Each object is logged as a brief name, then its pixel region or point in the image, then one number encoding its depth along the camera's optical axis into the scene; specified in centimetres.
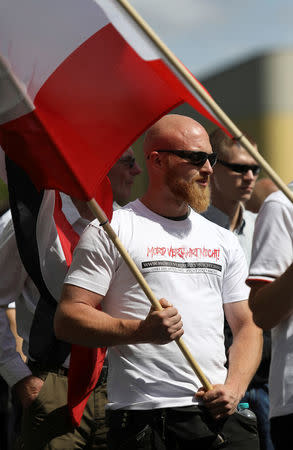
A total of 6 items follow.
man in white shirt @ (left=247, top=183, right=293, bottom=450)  757
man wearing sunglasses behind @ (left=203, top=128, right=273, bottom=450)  1324
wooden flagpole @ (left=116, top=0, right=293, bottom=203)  748
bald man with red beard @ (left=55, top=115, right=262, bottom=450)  828
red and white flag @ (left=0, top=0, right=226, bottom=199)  852
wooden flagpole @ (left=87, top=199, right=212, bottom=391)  807
